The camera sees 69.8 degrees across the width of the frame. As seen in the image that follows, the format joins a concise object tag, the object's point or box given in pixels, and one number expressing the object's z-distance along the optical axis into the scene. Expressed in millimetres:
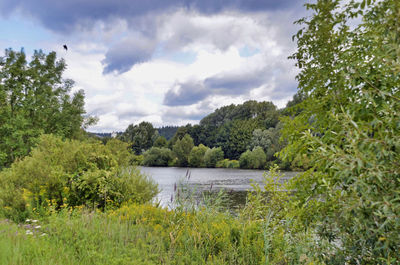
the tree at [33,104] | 16891
